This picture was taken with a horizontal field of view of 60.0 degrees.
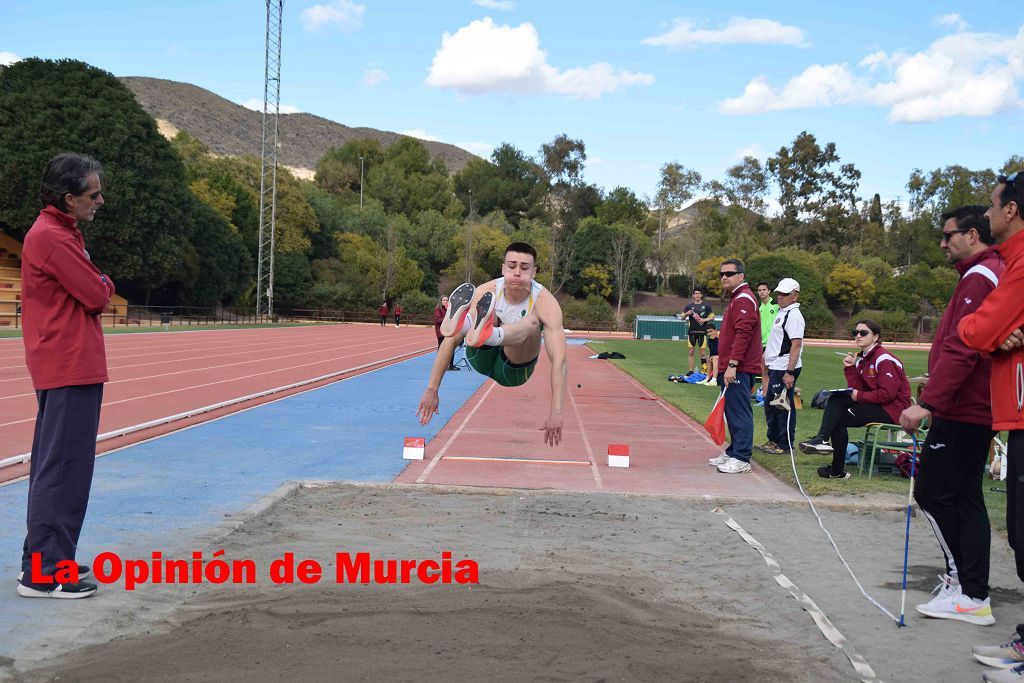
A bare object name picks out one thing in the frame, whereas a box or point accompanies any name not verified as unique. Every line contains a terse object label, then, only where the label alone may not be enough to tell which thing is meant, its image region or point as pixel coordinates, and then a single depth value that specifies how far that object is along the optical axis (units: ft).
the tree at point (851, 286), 215.31
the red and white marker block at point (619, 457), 30.09
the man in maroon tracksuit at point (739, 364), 29.50
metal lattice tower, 154.10
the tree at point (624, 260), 220.23
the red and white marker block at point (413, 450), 29.81
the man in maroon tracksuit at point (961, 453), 15.16
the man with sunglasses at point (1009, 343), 12.98
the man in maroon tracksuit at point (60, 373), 15.07
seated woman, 27.17
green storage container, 164.25
